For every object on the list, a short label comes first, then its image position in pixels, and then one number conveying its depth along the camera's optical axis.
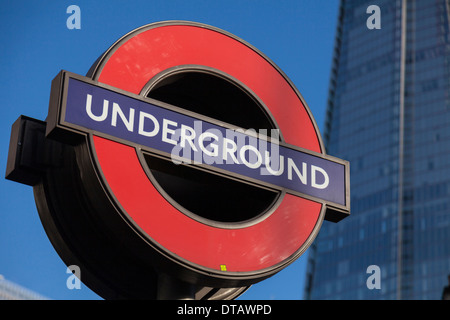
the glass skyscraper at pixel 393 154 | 106.56
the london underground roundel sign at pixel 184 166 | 5.46
